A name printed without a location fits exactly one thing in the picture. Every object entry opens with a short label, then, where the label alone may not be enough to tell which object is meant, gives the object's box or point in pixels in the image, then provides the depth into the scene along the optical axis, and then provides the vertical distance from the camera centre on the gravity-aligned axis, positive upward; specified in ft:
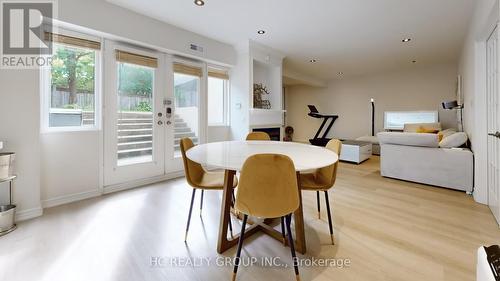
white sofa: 9.61 -1.04
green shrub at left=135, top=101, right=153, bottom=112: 10.66 +1.66
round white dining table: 4.41 -0.43
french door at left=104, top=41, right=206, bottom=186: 9.74 +1.50
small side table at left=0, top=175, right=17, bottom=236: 6.10 -2.14
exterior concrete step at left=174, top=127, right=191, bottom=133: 12.31 +0.61
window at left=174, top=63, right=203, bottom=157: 12.22 +2.28
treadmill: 21.48 +2.00
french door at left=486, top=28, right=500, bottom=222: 6.97 +0.64
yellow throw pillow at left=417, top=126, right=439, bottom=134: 16.71 +0.71
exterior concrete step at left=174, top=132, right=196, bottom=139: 12.33 +0.31
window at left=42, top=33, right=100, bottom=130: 8.19 +2.19
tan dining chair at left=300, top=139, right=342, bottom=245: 5.67 -1.09
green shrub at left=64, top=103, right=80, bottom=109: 8.62 +1.38
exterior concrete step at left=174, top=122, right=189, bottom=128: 12.27 +0.91
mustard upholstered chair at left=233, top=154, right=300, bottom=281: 3.95 -0.89
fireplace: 15.48 +0.57
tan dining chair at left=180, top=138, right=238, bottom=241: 5.76 -1.08
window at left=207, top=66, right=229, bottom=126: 14.23 +2.89
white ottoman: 15.62 -0.86
